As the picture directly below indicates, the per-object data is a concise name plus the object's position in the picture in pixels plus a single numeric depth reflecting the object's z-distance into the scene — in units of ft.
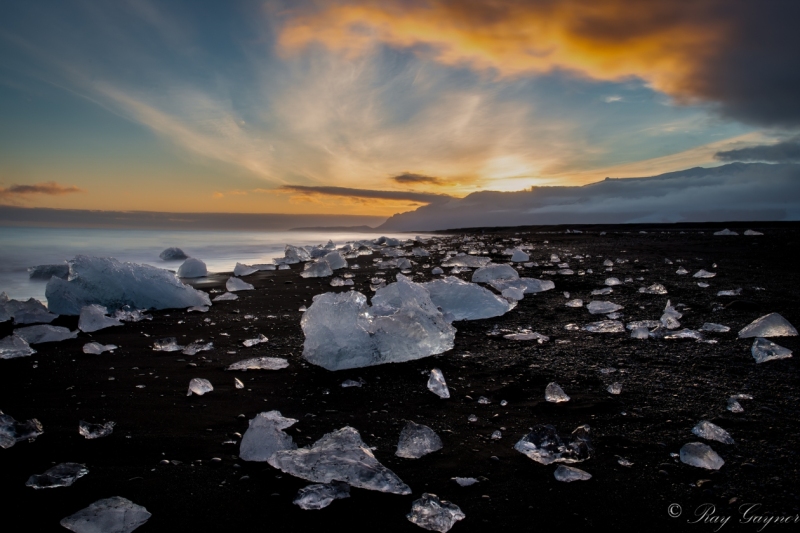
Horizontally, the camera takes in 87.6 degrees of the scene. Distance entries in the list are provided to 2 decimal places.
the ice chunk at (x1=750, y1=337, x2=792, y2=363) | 8.52
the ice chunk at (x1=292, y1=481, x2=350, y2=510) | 4.52
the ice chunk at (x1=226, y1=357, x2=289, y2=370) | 9.00
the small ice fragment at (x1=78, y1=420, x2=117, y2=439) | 5.96
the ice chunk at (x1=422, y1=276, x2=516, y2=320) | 13.47
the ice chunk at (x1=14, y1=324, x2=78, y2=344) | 10.57
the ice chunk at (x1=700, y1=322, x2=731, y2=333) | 10.83
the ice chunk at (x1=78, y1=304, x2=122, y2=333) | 12.21
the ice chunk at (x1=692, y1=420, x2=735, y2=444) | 5.56
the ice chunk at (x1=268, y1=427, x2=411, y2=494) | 4.82
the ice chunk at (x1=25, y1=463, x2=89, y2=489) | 4.82
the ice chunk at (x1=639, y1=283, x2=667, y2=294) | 16.47
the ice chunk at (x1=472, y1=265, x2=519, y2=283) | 19.67
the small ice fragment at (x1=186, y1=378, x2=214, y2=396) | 7.60
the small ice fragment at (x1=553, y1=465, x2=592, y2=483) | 4.92
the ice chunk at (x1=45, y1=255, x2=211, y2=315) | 15.06
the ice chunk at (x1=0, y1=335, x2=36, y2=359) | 9.52
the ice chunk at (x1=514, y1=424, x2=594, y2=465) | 5.29
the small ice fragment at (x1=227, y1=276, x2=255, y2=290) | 19.77
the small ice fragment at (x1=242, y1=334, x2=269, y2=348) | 10.84
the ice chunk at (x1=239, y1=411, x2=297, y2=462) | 5.41
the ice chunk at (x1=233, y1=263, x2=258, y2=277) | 27.89
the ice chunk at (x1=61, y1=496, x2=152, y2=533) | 4.16
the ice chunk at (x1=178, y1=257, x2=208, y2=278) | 28.02
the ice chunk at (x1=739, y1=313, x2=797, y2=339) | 9.96
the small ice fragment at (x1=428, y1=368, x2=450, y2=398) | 7.48
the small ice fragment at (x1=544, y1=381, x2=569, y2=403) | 7.14
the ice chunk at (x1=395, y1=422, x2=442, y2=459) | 5.53
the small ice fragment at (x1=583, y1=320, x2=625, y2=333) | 11.30
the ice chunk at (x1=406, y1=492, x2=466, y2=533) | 4.17
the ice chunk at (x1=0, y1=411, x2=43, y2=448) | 5.72
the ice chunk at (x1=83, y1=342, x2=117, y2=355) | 9.96
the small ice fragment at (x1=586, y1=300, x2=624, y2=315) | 13.53
